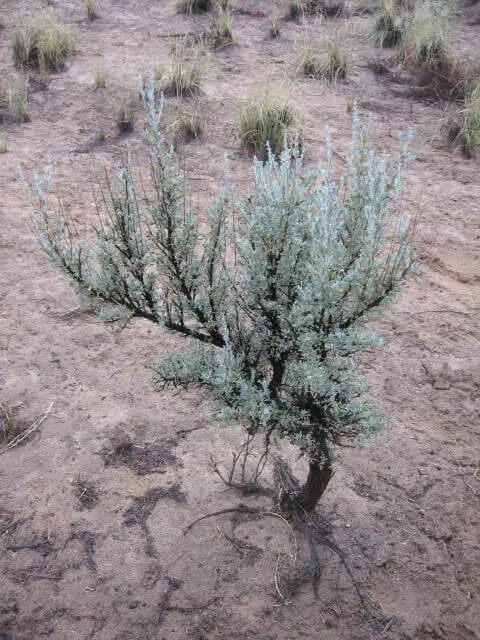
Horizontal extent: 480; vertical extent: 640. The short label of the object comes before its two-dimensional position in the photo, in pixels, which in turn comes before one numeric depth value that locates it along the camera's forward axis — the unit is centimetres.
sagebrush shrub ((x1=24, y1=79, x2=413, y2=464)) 237
